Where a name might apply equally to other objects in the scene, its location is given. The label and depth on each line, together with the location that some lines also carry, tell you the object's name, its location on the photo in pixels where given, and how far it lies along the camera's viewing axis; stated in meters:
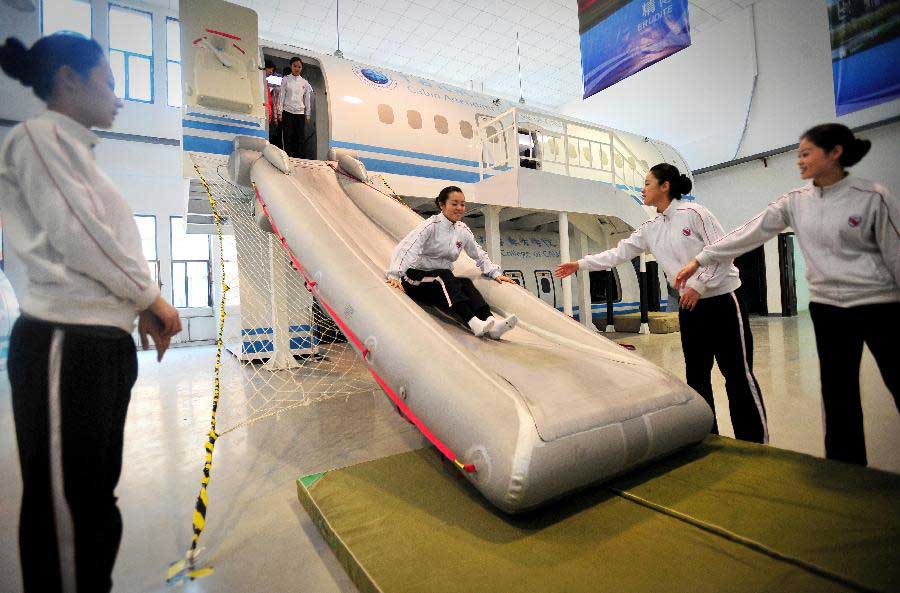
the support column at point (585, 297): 7.37
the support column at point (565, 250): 5.96
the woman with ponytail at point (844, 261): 1.26
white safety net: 3.58
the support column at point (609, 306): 8.37
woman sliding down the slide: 2.56
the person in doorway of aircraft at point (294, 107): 4.73
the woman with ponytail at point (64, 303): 0.59
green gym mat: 1.13
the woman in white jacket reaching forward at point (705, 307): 1.96
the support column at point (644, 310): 7.64
